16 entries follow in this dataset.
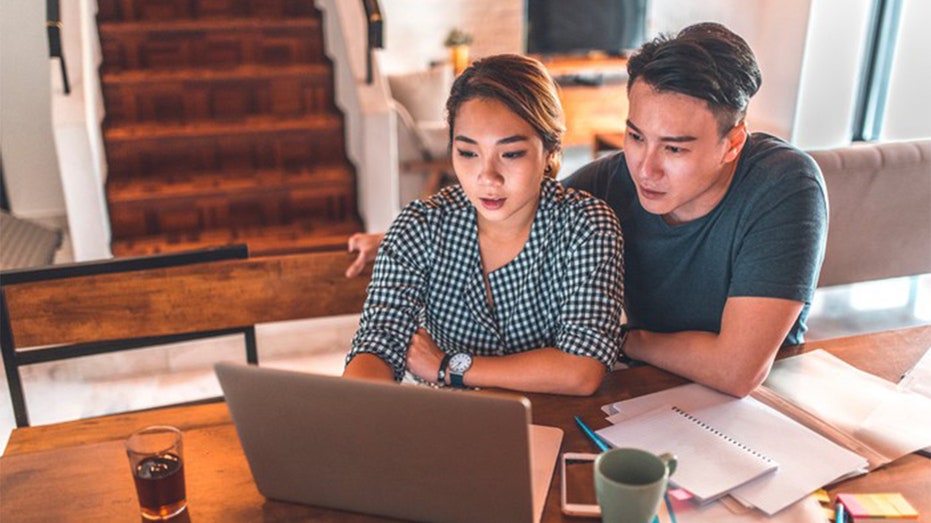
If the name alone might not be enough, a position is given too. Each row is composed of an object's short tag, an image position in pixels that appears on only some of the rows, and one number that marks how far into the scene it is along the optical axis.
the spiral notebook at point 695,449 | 1.03
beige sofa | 2.54
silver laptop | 0.83
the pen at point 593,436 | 1.13
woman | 1.34
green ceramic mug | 0.84
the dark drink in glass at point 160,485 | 1.00
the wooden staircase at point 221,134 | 3.56
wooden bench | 1.53
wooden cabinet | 5.98
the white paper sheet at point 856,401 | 1.16
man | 1.31
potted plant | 5.73
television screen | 5.98
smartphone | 1.00
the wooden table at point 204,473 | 1.03
